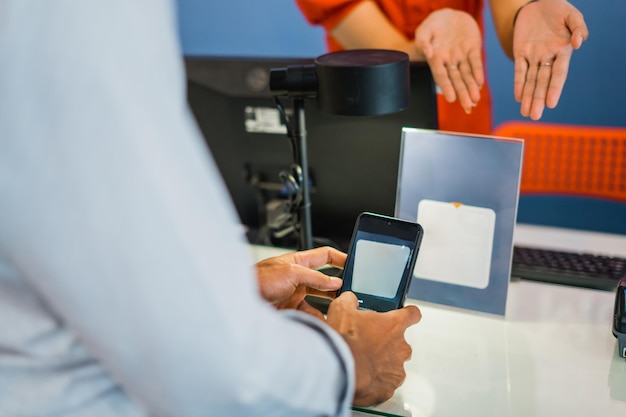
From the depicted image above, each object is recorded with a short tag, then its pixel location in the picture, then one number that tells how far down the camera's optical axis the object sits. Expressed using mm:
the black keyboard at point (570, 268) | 1242
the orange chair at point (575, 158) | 1676
